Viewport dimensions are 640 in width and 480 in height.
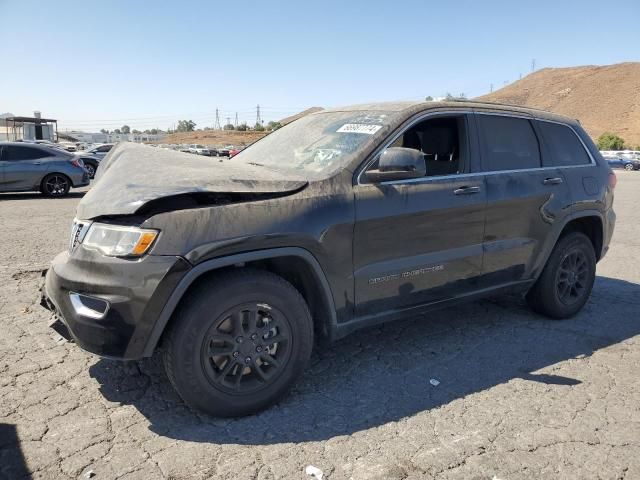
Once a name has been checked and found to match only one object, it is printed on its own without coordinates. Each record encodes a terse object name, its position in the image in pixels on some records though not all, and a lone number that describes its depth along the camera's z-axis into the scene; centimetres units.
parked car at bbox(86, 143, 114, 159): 2448
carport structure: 4072
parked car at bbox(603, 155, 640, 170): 4104
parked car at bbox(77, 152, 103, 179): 2093
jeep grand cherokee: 274
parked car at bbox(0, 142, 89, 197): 1324
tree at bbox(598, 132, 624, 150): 6412
